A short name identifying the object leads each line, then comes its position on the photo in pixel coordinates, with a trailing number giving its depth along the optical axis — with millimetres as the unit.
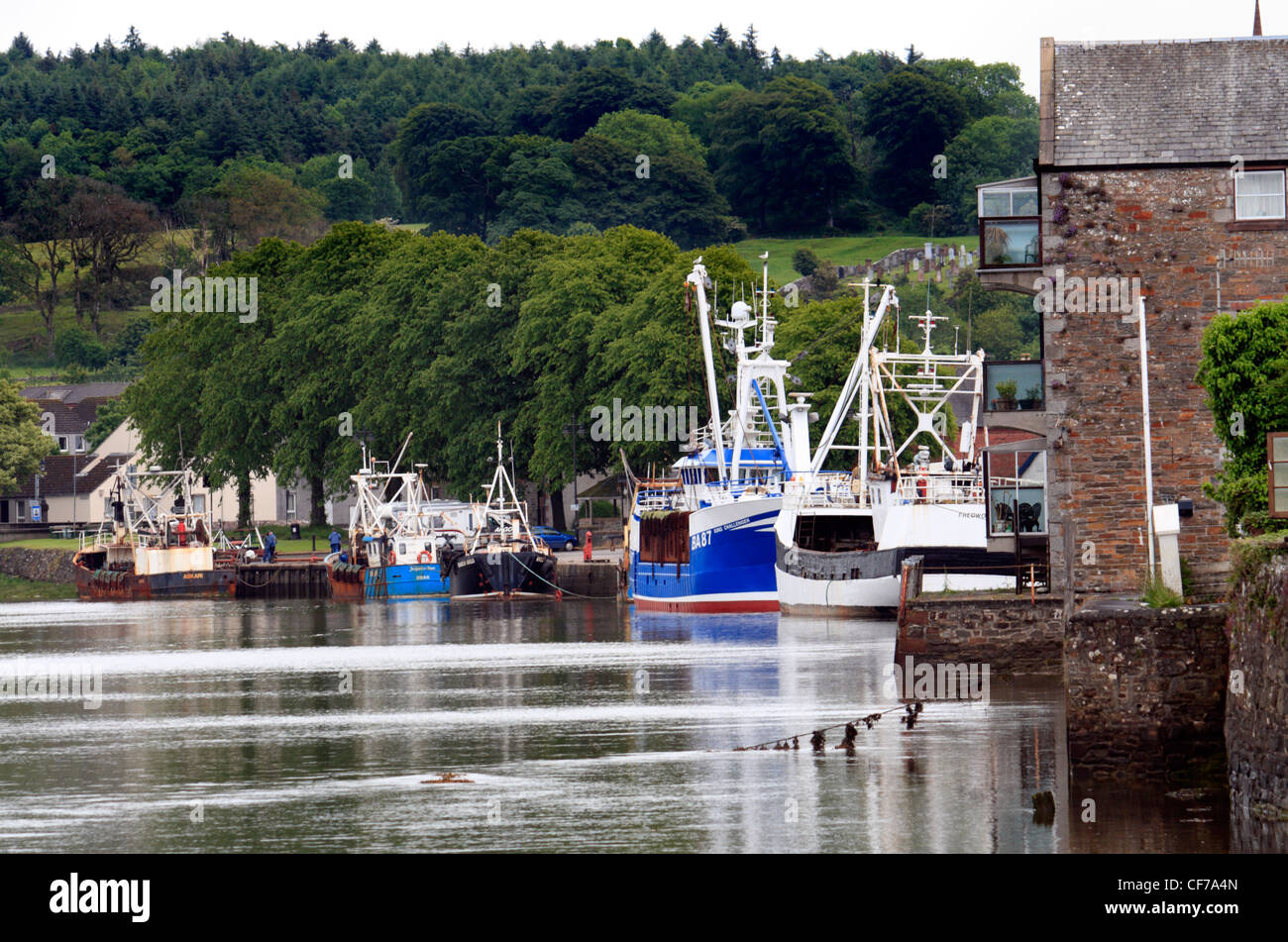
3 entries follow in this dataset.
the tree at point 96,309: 197125
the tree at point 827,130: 198500
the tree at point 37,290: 197875
